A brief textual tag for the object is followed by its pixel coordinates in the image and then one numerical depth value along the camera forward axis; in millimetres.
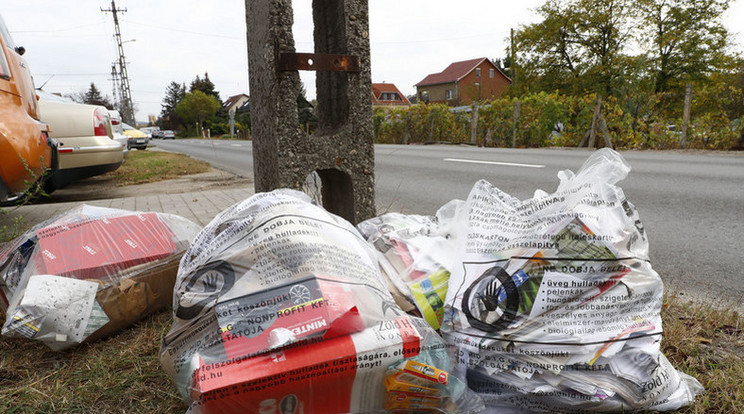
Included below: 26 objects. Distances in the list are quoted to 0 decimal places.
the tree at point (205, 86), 76625
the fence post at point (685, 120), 11312
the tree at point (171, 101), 84169
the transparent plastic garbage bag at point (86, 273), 1578
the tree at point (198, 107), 62219
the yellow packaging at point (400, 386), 1164
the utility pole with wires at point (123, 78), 46562
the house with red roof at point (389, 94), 71500
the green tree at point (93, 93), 71719
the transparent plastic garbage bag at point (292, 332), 1073
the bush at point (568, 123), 11141
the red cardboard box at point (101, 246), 1679
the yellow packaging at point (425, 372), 1168
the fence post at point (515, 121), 14449
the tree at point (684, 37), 24641
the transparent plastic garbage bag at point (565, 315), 1251
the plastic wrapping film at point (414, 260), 1520
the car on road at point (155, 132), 61631
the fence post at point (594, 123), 12586
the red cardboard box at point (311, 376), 1048
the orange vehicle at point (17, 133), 2369
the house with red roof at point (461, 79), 56875
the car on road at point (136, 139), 23422
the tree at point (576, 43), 24438
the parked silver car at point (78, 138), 5375
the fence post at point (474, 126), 15867
